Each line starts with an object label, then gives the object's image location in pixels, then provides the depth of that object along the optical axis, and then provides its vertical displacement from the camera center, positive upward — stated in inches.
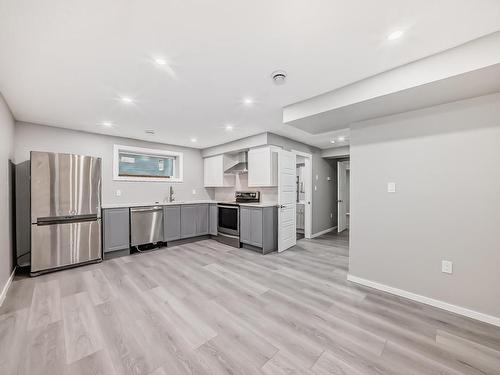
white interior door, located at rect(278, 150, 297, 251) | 167.0 -10.8
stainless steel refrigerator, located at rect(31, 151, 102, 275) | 122.3 -14.2
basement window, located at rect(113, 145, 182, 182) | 179.9 +21.4
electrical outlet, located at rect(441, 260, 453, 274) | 87.3 -33.9
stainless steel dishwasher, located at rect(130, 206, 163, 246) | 162.7 -30.4
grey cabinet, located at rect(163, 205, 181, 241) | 179.3 -30.9
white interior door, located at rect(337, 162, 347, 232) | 249.3 -10.6
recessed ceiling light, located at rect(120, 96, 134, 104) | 102.1 +43.9
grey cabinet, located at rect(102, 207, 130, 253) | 149.7 -30.4
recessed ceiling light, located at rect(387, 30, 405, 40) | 59.3 +43.5
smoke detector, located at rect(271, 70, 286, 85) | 79.8 +43.2
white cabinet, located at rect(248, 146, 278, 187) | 170.6 +16.7
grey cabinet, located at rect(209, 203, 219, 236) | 201.6 -30.9
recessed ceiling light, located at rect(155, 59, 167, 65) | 72.7 +44.1
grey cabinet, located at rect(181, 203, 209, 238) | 191.0 -31.2
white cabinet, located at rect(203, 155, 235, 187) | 211.8 +14.6
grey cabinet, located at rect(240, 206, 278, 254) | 162.4 -32.8
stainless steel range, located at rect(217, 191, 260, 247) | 182.9 -28.2
